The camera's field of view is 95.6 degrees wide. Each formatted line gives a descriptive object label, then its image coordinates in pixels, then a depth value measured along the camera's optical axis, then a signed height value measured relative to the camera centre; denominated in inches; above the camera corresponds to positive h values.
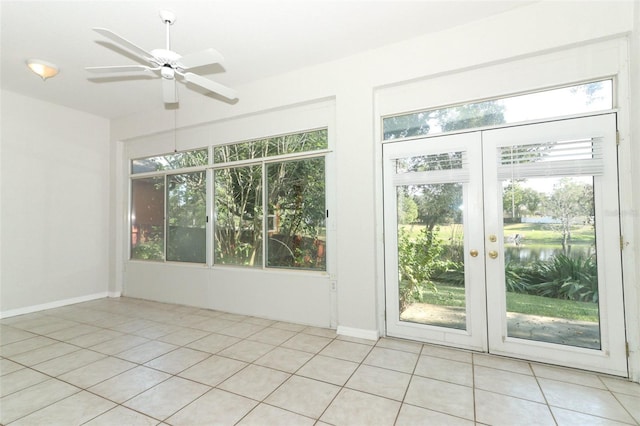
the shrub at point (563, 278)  100.1 -22.2
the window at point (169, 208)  187.3 +8.9
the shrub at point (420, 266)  123.0 -21.0
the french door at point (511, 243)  99.0 -9.9
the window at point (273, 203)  151.9 +9.6
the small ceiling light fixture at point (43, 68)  134.6 +73.5
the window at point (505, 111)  101.4 +41.6
